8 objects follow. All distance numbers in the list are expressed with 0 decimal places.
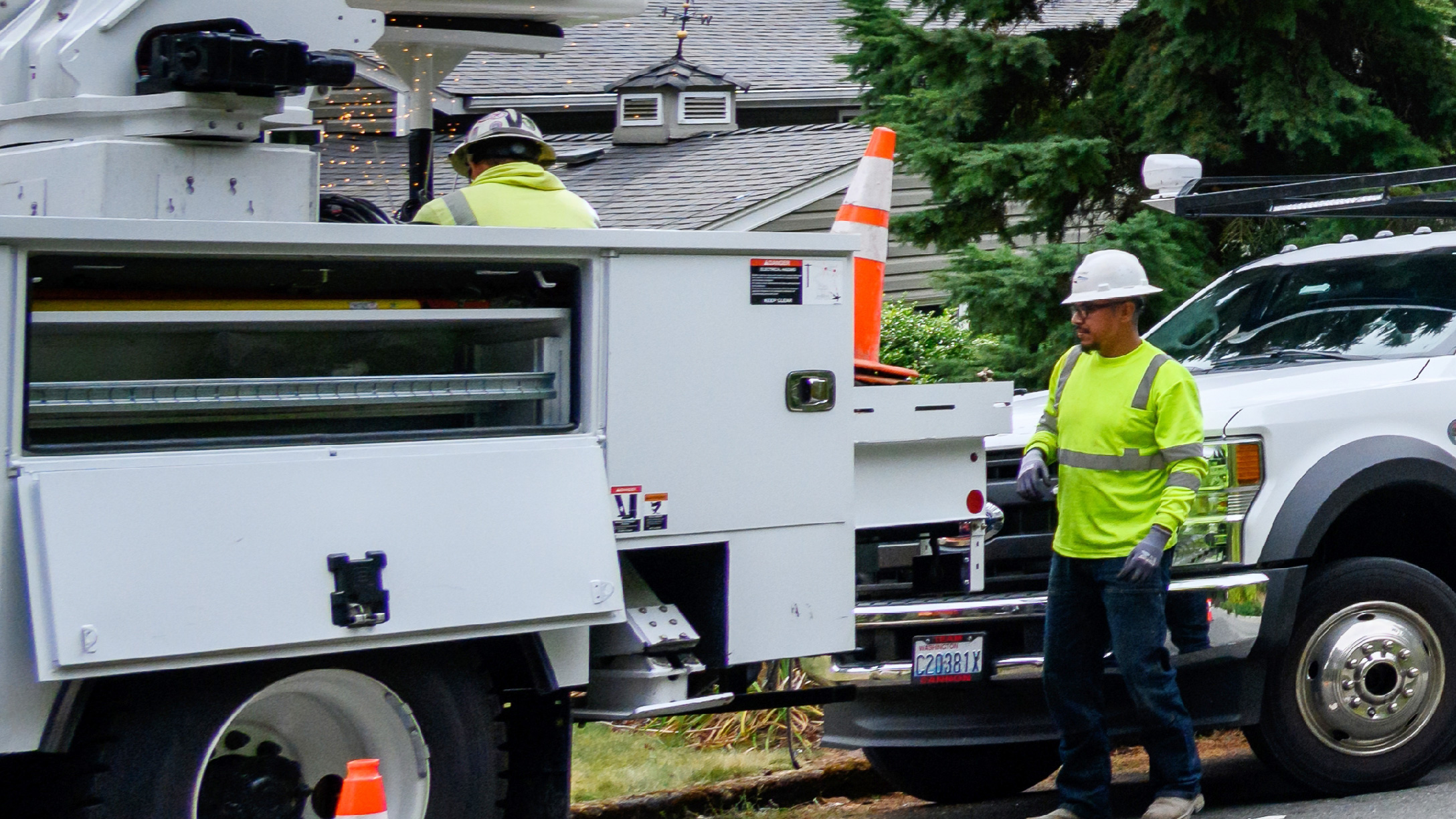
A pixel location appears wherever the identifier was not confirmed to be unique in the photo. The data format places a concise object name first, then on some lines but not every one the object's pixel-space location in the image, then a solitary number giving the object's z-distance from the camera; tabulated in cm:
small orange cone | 716
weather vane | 3806
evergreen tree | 1797
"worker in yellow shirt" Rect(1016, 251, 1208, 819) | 1067
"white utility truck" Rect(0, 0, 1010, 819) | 768
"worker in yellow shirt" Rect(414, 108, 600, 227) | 1005
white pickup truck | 1131
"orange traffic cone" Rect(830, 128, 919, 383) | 1185
